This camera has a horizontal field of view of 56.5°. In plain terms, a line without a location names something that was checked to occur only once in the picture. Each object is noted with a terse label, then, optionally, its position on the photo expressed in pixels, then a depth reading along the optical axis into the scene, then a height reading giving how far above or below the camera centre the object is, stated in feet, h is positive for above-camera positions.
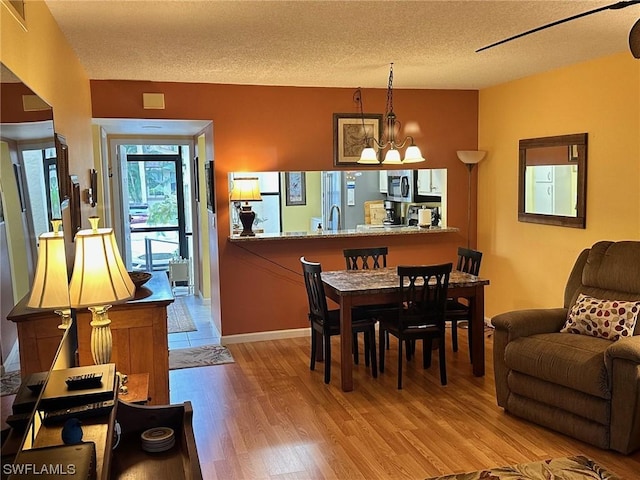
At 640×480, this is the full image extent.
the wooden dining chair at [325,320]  14.73 -3.35
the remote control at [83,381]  6.68 -2.13
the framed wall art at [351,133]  19.02 +1.78
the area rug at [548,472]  10.22 -4.99
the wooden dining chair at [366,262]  15.95 -2.16
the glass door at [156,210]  26.51 -0.79
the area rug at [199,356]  16.65 -4.78
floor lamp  19.38 +0.98
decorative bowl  12.14 -1.75
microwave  22.16 +0.02
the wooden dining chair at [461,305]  15.96 -3.26
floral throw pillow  11.90 -2.76
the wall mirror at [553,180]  15.84 +0.12
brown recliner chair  10.69 -3.46
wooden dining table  14.25 -2.60
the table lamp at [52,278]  5.59 -0.84
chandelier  15.23 +0.86
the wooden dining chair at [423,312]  14.24 -3.03
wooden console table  10.75 -2.69
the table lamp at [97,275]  8.08 -1.12
